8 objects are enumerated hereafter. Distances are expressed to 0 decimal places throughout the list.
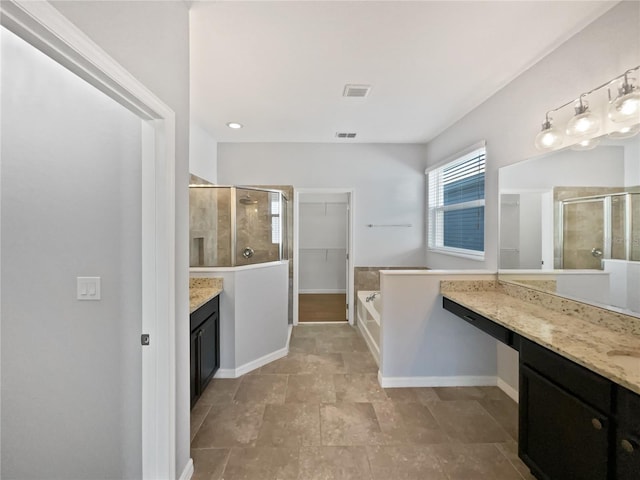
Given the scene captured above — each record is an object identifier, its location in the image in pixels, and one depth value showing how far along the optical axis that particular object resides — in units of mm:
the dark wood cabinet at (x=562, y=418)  1186
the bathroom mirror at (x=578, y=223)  1562
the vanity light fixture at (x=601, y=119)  1489
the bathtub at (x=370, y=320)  3175
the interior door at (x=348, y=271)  4344
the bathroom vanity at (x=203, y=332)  2180
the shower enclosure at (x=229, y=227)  2930
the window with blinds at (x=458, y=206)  2982
